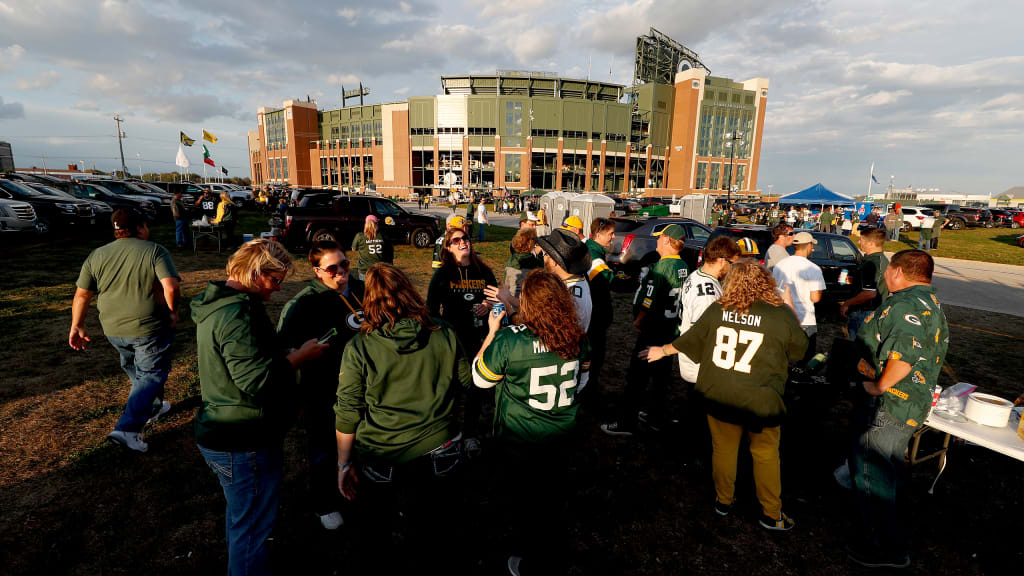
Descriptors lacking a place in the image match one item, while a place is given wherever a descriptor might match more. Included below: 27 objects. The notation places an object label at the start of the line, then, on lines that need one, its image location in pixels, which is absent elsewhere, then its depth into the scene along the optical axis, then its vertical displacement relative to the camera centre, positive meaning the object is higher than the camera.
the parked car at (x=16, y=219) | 13.48 -0.65
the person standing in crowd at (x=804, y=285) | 4.95 -0.82
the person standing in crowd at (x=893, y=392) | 2.77 -1.14
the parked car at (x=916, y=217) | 31.58 -0.25
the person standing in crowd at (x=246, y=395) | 2.11 -0.96
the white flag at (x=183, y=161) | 26.75 +2.41
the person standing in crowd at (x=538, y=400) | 2.36 -1.08
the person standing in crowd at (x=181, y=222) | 13.25 -0.68
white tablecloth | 2.92 -1.52
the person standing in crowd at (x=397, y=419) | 2.16 -1.09
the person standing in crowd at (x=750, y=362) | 2.89 -1.02
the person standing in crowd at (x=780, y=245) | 6.11 -0.47
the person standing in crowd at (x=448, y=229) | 4.25 -0.23
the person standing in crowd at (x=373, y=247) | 5.49 -0.53
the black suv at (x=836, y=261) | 9.04 -1.00
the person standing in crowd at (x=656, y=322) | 4.29 -1.12
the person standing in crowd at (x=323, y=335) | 2.84 -0.85
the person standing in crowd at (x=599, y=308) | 4.16 -0.93
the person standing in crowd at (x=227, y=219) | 14.20 -0.59
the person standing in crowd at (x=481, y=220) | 18.41 -0.59
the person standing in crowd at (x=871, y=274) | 5.14 -0.74
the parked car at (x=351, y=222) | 14.36 -0.64
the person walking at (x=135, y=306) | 3.65 -0.88
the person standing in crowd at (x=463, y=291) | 4.01 -0.78
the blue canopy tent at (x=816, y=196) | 22.77 +0.83
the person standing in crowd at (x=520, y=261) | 4.06 -0.51
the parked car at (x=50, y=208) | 15.31 -0.34
